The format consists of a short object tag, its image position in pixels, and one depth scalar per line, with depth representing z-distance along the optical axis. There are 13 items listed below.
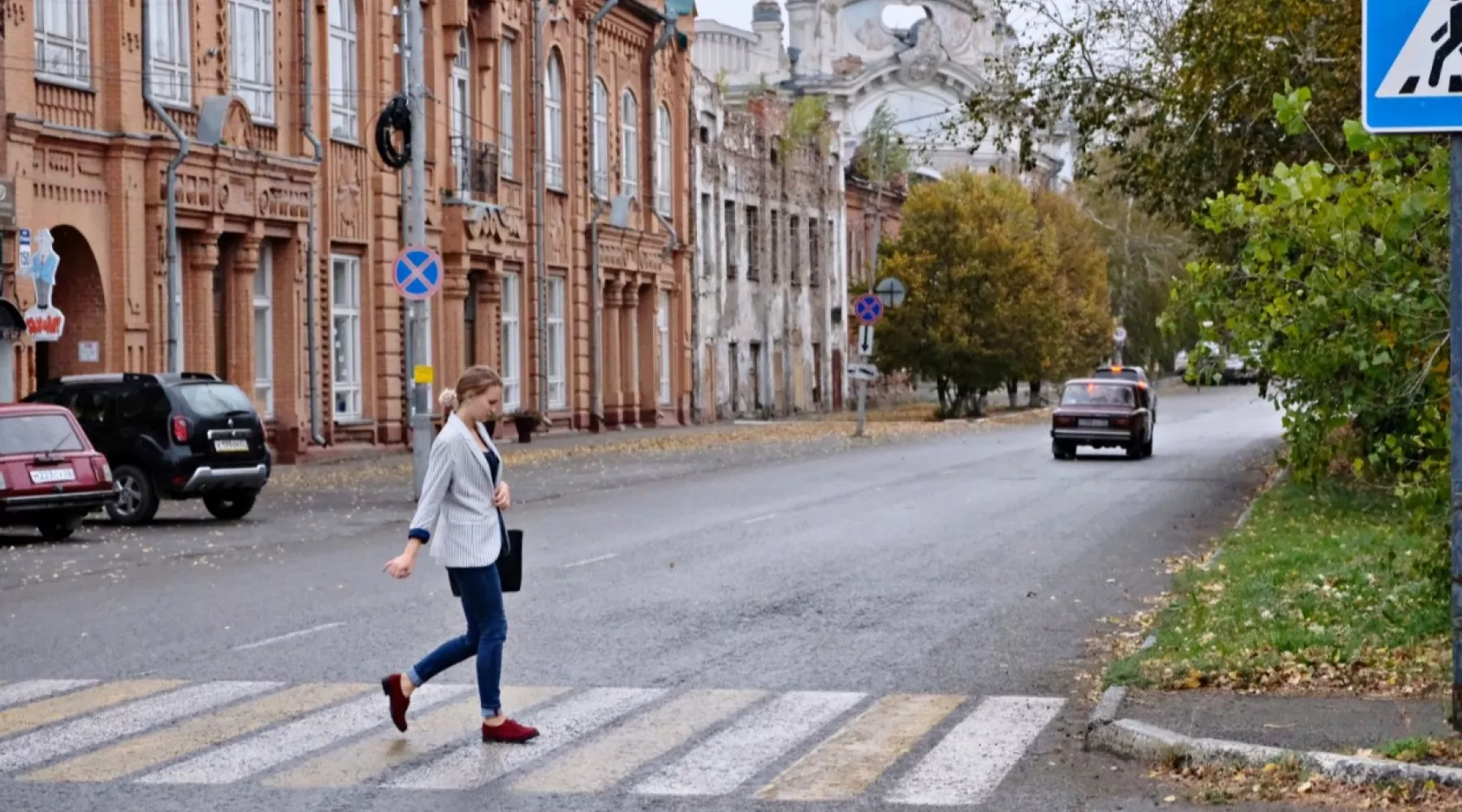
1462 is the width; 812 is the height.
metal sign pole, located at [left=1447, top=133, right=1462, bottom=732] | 9.38
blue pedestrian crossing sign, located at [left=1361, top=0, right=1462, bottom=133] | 9.43
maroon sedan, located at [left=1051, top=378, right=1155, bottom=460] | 40.66
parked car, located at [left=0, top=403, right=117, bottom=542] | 22.61
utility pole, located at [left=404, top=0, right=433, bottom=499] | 28.86
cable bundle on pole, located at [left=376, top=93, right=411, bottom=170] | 30.23
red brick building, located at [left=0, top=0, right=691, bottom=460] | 32.41
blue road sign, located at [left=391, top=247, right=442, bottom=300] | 28.66
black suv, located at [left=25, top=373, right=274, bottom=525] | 25.34
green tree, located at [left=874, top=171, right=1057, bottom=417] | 69.12
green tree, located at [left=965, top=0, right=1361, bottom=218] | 24.50
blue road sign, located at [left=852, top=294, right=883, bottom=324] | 51.56
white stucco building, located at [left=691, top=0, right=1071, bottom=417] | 65.44
